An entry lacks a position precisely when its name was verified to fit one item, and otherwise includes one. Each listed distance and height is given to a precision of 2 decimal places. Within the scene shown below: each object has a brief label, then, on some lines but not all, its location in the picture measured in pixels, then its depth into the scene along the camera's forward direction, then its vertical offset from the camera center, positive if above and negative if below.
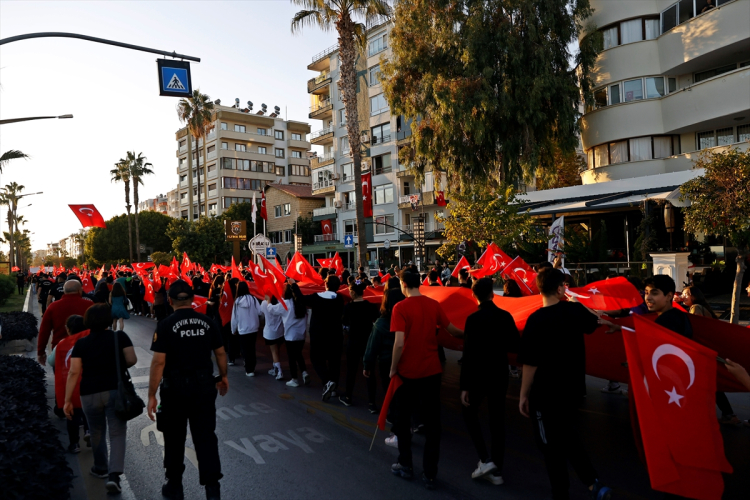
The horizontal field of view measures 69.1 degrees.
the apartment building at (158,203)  142.12 +16.78
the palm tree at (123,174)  61.78 +9.79
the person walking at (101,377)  5.10 -1.08
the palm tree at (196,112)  53.00 +14.25
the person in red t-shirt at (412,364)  5.19 -1.13
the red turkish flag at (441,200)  34.87 +2.91
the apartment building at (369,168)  43.94 +7.32
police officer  4.62 -1.11
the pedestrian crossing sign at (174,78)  11.45 +3.81
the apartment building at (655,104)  21.03 +5.51
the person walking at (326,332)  8.40 -1.25
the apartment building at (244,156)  75.69 +14.41
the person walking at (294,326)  9.06 -1.25
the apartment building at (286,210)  57.41 +4.55
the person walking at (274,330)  9.81 -1.40
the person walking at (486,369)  5.14 -1.19
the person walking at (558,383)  4.36 -1.17
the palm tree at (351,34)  22.81 +9.26
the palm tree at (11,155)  20.22 +4.12
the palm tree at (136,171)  61.28 +10.05
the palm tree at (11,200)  61.54 +8.29
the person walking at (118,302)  13.47 -1.02
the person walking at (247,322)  10.20 -1.26
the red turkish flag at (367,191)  41.03 +4.36
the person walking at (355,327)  7.88 -1.13
